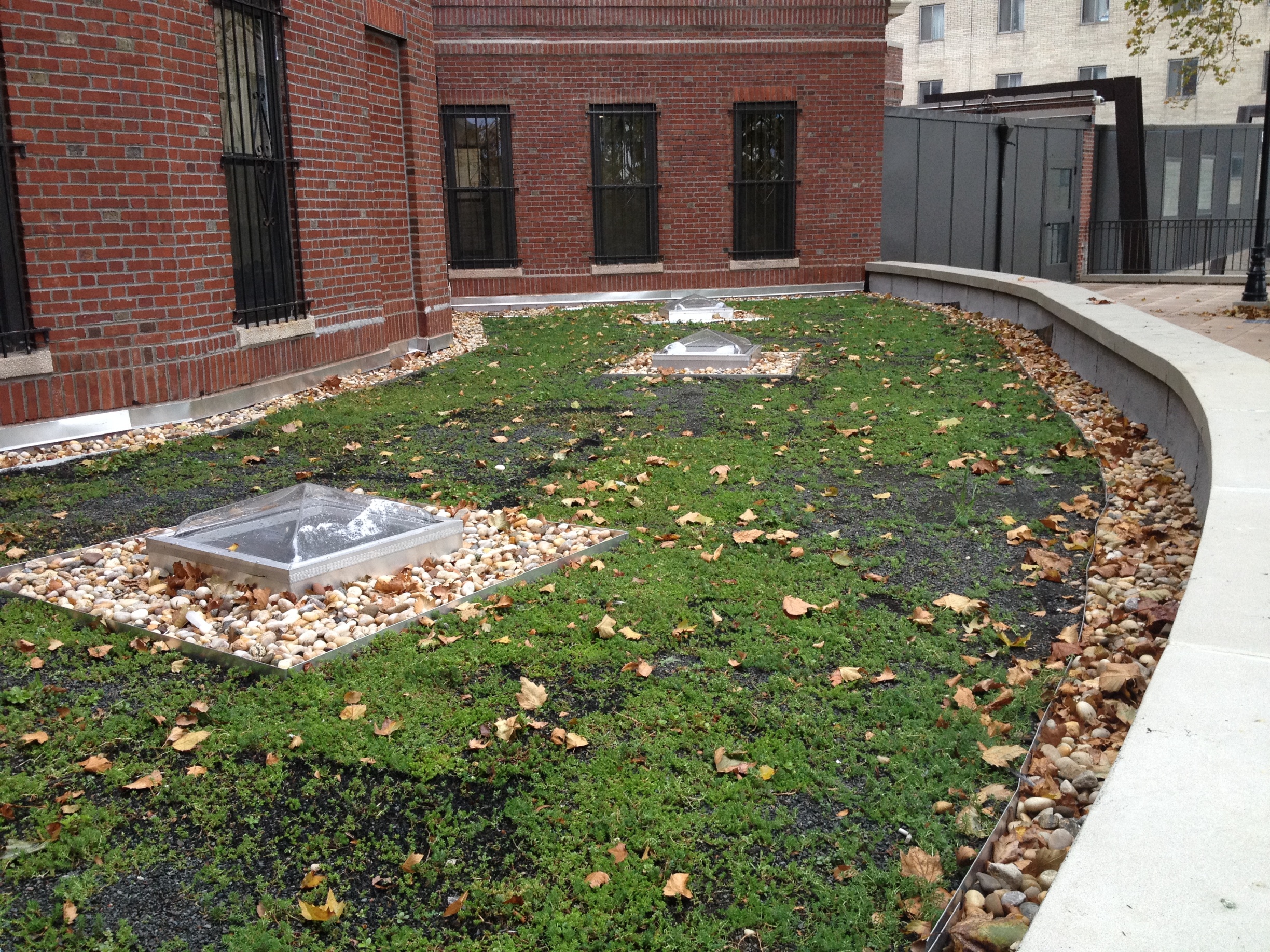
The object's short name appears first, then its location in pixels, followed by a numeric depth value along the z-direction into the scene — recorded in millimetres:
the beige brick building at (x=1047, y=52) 42031
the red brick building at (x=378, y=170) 7492
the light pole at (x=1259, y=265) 14844
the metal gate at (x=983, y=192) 19734
